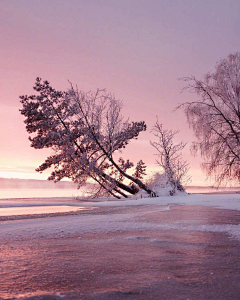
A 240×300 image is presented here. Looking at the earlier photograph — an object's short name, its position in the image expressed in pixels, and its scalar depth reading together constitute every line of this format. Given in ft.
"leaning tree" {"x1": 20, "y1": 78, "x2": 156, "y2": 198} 56.90
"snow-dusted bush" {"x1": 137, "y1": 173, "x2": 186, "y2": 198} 59.00
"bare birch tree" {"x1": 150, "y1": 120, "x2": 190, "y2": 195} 59.16
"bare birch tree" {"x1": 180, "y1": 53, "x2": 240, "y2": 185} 52.19
